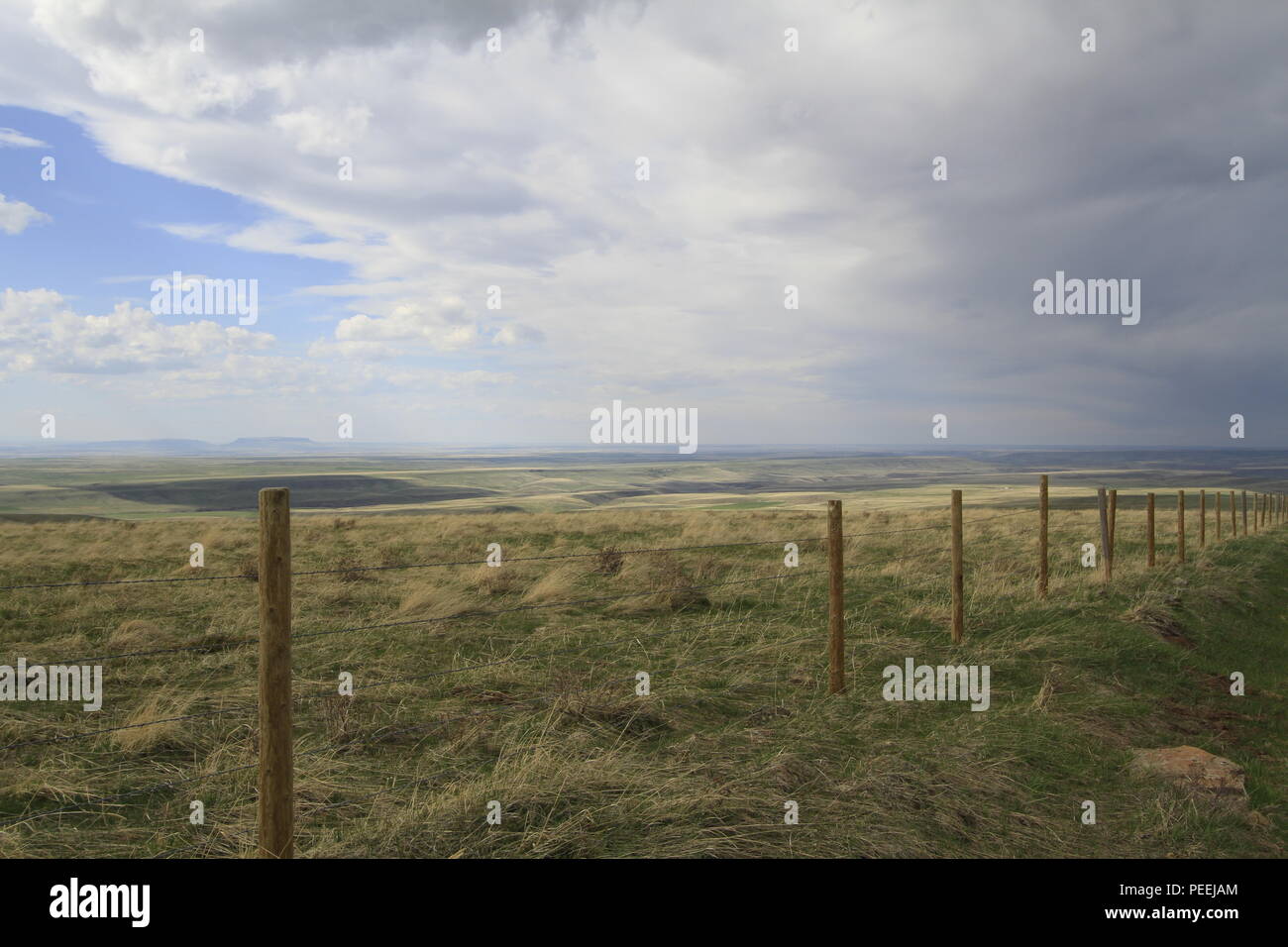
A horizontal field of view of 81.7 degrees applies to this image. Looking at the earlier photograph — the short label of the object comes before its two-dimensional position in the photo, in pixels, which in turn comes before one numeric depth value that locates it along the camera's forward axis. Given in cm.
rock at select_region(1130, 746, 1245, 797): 543
